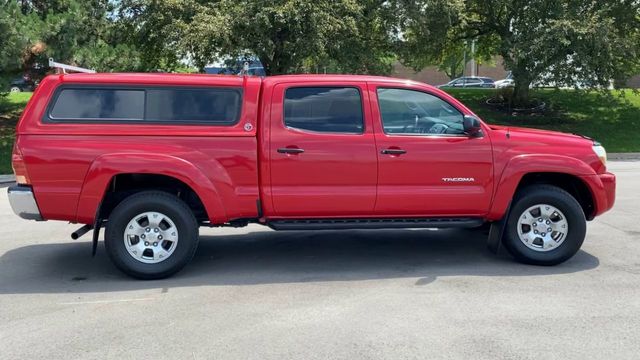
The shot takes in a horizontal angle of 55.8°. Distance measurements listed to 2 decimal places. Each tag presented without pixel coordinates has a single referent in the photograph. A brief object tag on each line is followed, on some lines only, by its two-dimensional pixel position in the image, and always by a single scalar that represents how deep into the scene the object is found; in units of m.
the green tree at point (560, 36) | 19.78
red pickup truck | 5.55
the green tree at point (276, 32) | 17.50
